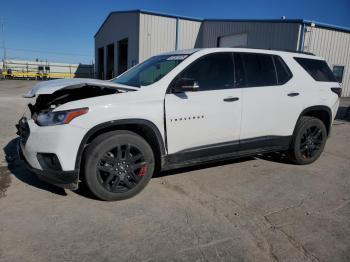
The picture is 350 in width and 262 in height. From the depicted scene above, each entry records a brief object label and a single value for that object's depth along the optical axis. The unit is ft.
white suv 11.06
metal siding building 54.39
